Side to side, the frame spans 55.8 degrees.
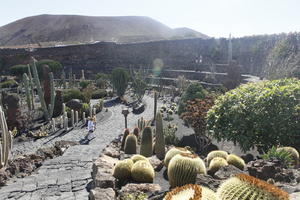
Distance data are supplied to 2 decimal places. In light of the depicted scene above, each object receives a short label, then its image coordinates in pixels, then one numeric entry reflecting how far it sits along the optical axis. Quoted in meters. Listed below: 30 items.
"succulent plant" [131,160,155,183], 6.17
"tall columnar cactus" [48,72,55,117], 16.34
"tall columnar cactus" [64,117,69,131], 14.55
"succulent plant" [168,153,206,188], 5.31
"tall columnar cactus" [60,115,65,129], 15.27
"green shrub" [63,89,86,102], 20.66
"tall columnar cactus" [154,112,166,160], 8.47
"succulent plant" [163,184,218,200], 2.76
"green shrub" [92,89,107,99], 25.38
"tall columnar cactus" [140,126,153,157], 8.54
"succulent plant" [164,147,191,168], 6.80
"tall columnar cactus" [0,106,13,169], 8.67
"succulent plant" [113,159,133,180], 6.44
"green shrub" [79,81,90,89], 28.09
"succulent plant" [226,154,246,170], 6.70
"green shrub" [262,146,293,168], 6.26
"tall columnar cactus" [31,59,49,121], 16.05
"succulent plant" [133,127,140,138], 11.40
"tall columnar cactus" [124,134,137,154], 9.04
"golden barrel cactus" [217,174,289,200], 3.08
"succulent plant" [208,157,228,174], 6.21
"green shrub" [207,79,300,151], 7.64
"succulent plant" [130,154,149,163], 7.05
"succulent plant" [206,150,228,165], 7.22
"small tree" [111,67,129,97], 24.62
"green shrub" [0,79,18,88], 28.55
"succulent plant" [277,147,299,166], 6.70
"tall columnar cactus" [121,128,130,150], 10.41
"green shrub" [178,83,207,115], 15.22
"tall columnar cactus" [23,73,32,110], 18.21
